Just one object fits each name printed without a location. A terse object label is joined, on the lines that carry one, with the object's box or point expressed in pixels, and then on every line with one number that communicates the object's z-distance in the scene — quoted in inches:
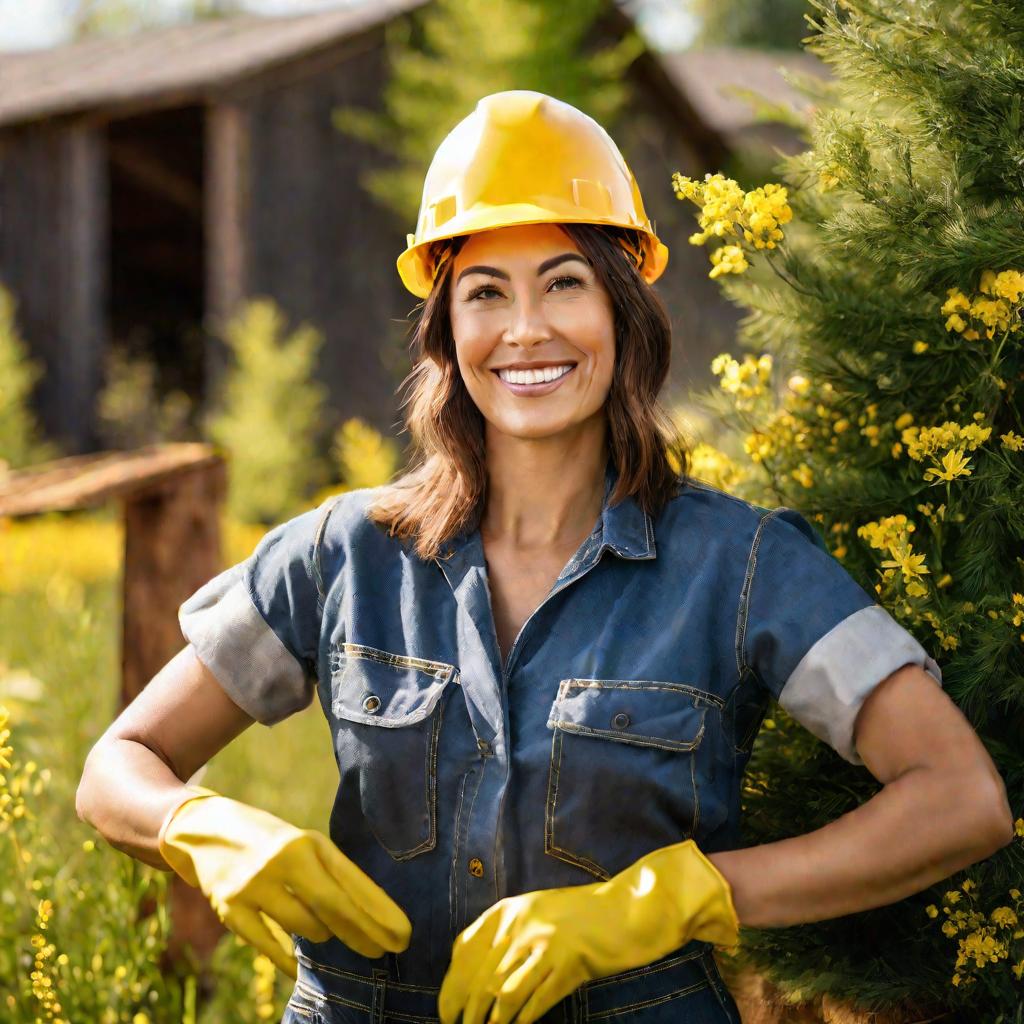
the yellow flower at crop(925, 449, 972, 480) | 76.4
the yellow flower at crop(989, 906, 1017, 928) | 75.9
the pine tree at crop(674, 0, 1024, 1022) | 77.8
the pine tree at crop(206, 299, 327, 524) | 393.1
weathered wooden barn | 451.5
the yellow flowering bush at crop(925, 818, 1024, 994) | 75.9
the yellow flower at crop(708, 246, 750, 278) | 86.4
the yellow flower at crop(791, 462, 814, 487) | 90.4
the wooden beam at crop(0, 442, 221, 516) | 115.2
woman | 64.6
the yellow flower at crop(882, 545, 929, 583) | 76.7
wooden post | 121.6
